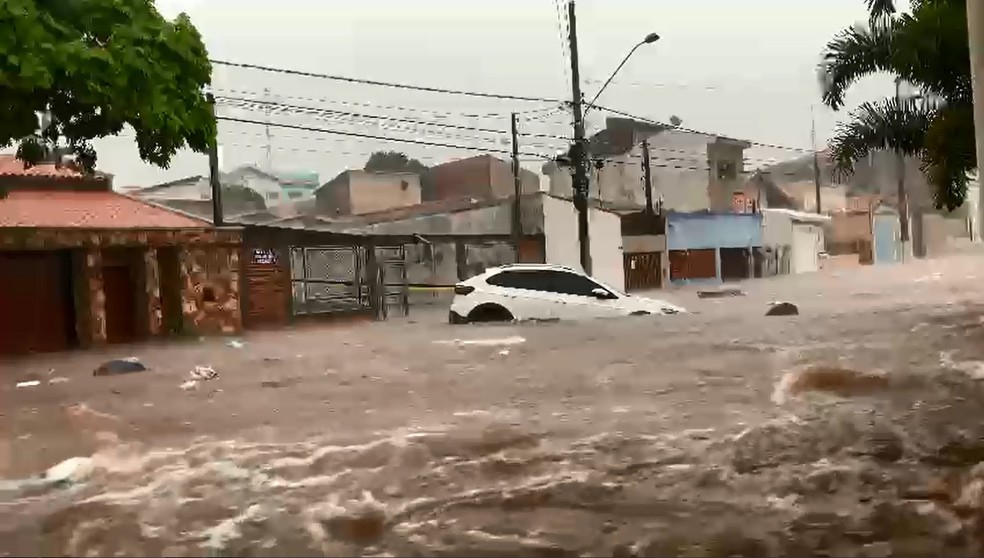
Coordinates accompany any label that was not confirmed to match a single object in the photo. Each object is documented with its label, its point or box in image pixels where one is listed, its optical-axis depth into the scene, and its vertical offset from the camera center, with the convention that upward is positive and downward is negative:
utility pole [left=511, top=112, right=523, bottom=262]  22.82 +1.56
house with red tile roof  15.71 +0.46
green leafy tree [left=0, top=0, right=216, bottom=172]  9.13 +2.29
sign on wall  18.89 +0.58
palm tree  10.70 +2.04
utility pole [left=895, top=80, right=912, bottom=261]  13.64 +1.71
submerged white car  14.61 -0.43
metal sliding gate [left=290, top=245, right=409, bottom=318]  20.17 +0.03
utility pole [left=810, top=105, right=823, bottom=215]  26.42 +2.74
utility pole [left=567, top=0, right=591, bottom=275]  17.52 +2.18
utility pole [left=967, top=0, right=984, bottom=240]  7.15 +1.50
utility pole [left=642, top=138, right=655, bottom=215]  29.22 +3.07
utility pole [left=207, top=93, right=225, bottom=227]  17.56 +1.94
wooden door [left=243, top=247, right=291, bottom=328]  18.64 -0.07
